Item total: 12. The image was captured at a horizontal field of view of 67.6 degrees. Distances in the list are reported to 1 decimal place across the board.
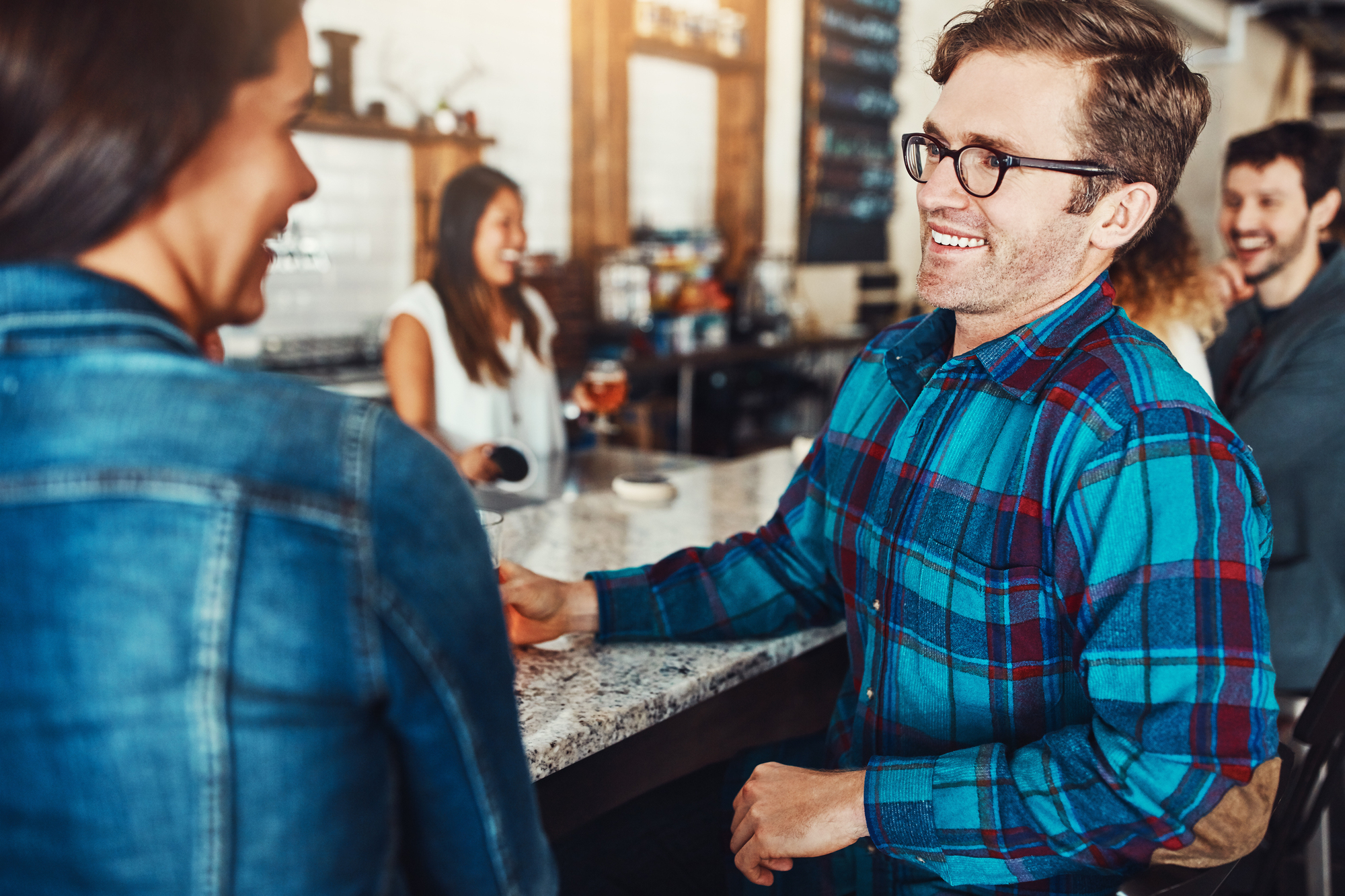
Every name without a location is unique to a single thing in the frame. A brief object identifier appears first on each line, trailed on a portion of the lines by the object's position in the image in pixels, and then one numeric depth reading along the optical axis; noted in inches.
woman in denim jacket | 18.9
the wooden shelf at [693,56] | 191.0
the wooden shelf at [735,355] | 178.7
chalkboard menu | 231.6
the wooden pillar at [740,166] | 221.1
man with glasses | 34.7
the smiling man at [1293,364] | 77.2
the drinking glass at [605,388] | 97.3
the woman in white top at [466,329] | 105.3
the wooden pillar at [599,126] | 184.5
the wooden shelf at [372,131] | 141.8
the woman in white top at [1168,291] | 78.3
